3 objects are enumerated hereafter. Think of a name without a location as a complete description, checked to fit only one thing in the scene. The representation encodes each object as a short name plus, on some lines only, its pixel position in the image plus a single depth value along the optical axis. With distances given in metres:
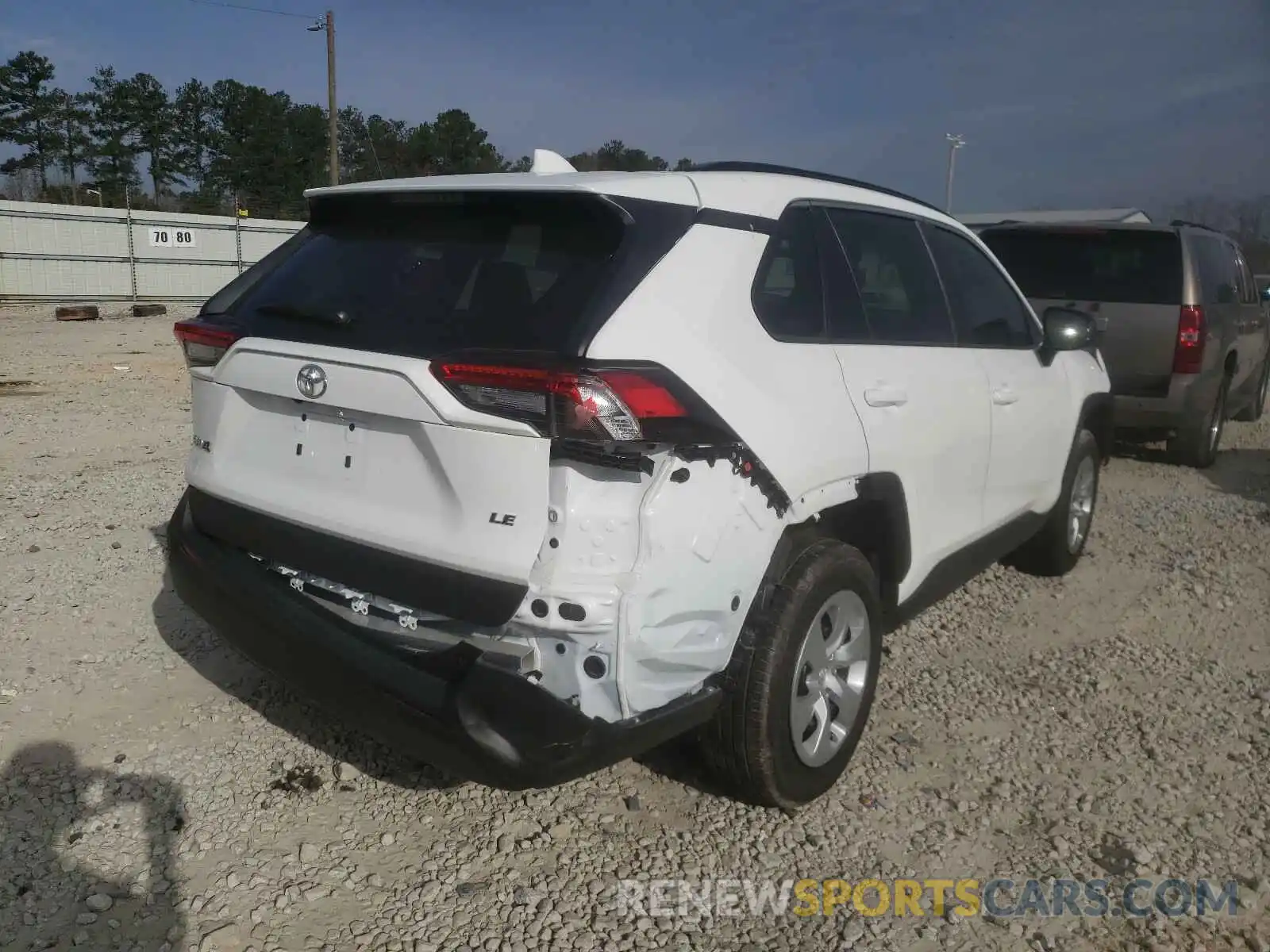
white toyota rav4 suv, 2.29
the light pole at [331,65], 28.30
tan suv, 7.29
